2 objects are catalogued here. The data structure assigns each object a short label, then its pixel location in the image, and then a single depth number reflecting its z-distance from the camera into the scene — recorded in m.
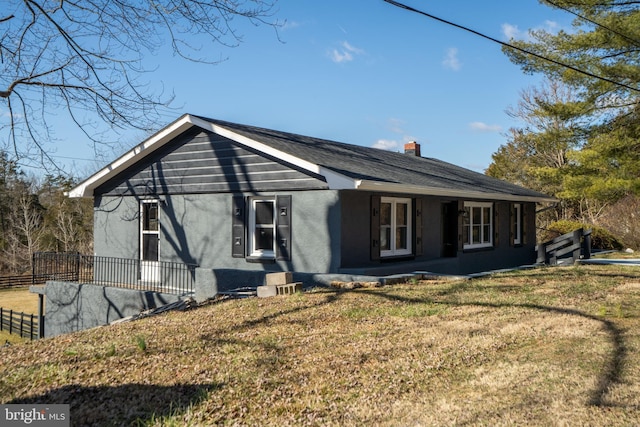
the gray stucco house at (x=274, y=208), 12.77
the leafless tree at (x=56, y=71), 10.05
